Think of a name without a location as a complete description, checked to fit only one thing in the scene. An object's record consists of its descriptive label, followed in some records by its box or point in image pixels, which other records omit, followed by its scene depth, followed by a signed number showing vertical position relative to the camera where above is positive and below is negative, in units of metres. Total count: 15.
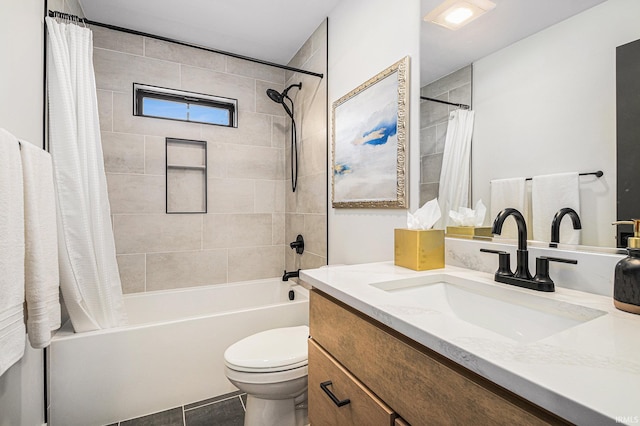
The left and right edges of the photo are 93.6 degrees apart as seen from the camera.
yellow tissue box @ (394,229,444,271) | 1.10 -0.13
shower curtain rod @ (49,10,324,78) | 1.56 +1.03
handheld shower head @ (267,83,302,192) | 2.54 +0.62
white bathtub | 1.51 -0.82
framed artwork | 1.47 +0.40
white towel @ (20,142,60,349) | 1.04 -0.13
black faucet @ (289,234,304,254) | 2.54 -0.26
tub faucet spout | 2.33 -0.47
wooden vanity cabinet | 0.46 -0.33
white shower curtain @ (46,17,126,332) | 1.54 +0.15
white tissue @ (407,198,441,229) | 1.17 -0.01
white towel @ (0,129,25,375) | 0.89 -0.13
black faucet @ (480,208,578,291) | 0.83 -0.15
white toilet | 1.29 -0.70
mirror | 0.80 +0.35
